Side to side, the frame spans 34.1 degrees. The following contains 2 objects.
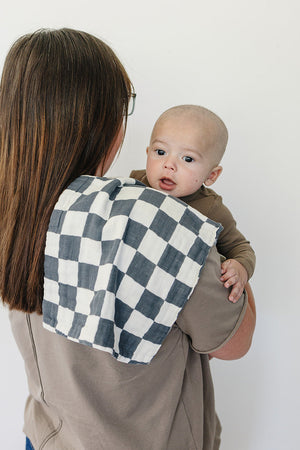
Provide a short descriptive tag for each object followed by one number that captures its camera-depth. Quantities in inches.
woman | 33.2
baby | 48.4
